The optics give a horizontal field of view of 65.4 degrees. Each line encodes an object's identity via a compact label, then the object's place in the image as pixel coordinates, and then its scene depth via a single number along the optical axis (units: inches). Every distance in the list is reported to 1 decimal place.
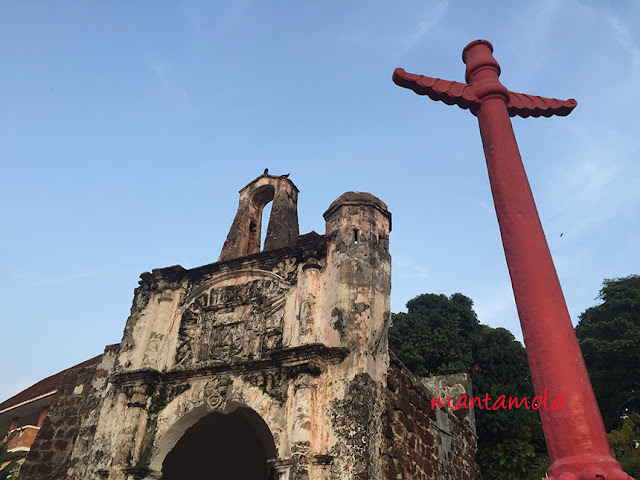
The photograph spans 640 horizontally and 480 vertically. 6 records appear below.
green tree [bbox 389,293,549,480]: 679.1
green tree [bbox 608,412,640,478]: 549.3
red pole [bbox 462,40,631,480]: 133.6
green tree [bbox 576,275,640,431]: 765.3
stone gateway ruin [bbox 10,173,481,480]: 237.5
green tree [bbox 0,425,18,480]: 350.7
